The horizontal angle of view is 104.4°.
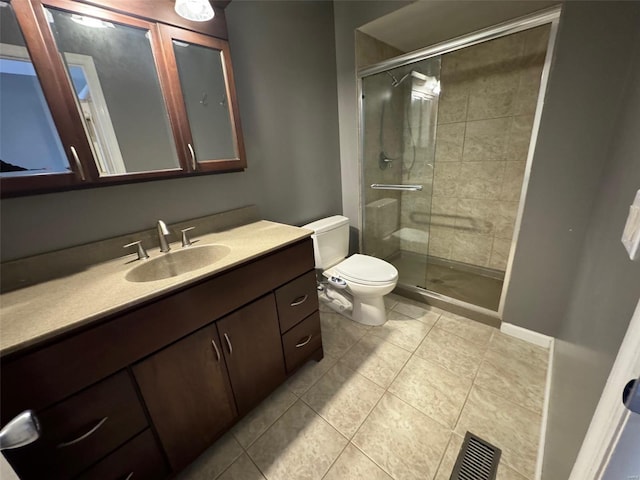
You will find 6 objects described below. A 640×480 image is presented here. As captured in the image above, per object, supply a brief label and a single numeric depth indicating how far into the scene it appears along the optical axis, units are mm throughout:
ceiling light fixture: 1103
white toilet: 1692
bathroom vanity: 667
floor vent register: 983
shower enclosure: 2000
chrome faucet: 1149
